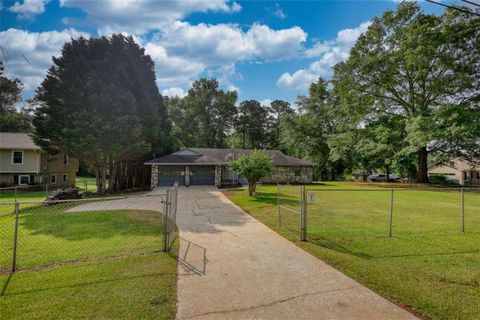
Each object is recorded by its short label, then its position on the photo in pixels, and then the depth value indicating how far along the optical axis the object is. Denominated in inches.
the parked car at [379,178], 1840.6
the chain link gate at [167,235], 266.2
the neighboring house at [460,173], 1503.7
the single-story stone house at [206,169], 1029.2
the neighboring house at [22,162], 955.3
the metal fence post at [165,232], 265.0
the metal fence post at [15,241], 207.6
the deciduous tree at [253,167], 718.5
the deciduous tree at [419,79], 1025.5
